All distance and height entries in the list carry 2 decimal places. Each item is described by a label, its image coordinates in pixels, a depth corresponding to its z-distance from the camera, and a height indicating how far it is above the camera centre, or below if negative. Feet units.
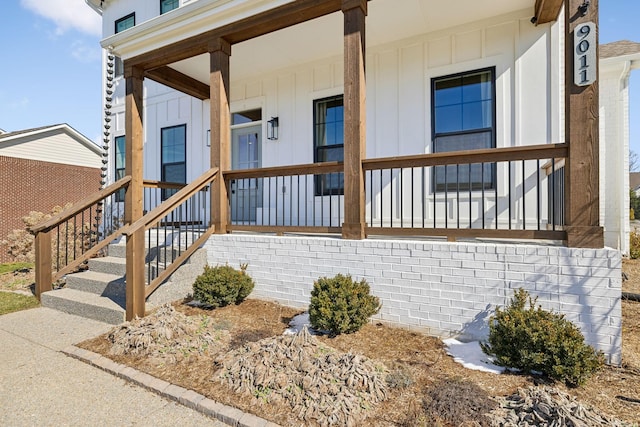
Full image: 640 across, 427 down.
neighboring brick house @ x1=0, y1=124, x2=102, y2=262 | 40.98 +5.96
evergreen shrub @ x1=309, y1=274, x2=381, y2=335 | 11.30 -3.03
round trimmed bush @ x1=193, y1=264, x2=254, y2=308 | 14.12 -2.96
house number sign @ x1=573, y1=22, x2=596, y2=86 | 9.96 +4.64
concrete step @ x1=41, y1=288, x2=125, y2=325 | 13.34 -3.65
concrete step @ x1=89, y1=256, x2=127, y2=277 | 16.24 -2.40
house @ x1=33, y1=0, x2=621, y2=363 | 10.37 +3.46
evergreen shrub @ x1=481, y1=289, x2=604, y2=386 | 8.34 -3.34
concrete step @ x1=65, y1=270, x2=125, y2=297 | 14.92 -3.02
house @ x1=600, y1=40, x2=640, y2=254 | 24.62 +4.54
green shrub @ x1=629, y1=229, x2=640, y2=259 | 25.50 -2.41
